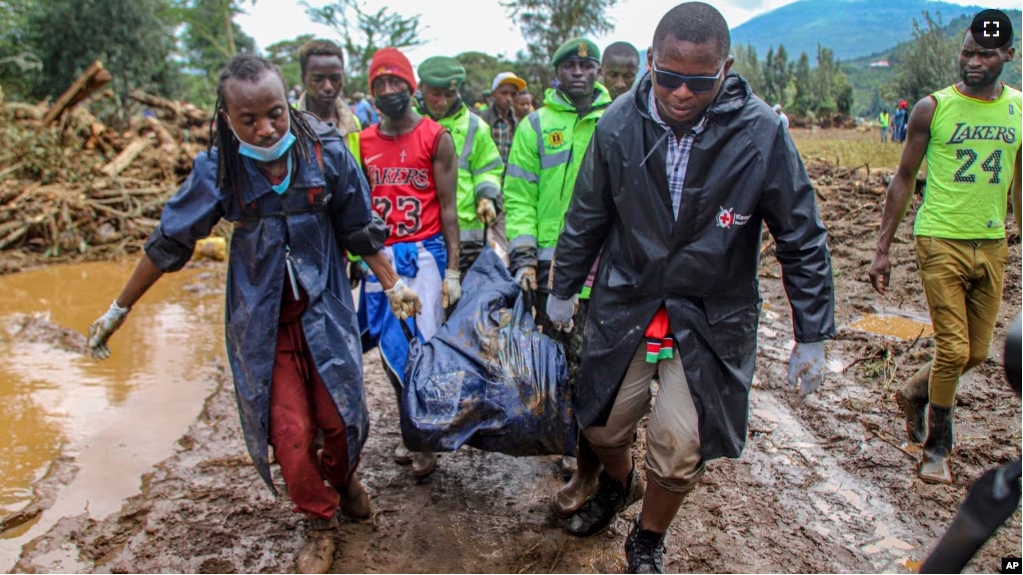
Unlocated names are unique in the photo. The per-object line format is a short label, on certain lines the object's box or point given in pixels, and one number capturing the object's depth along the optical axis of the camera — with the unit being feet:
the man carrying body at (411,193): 12.46
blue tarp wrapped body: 9.82
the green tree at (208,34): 99.35
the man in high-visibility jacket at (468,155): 13.70
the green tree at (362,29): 101.55
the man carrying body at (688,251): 7.77
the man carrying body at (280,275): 8.99
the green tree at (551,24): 92.27
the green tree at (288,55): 105.60
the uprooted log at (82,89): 34.01
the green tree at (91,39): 60.13
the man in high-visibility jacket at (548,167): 12.04
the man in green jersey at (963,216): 11.14
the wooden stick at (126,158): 33.55
